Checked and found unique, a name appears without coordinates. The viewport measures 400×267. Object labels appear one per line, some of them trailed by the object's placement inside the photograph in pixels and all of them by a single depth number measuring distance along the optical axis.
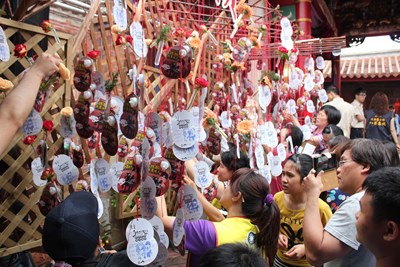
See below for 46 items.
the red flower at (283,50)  3.56
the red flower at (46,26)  2.30
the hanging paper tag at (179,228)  1.84
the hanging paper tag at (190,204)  1.95
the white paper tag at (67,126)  2.28
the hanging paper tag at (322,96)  5.08
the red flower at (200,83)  2.05
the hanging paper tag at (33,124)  2.14
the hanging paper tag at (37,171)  2.33
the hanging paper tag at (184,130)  1.86
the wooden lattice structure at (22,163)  2.39
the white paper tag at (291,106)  4.21
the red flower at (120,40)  2.14
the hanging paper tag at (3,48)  2.06
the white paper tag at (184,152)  1.87
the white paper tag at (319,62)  5.02
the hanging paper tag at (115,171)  2.32
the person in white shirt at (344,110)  5.84
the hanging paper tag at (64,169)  2.23
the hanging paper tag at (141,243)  1.63
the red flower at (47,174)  2.29
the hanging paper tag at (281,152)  3.53
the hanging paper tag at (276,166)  3.43
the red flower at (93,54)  2.22
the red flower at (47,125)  2.31
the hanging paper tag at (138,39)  1.99
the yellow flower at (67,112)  2.23
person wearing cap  1.43
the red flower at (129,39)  2.12
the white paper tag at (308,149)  2.90
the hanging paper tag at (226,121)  3.21
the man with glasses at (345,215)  1.80
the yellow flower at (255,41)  3.08
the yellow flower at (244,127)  3.03
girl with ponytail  1.93
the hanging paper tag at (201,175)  2.20
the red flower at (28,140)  2.35
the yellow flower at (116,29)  2.14
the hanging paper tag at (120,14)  2.04
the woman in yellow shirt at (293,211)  2.52
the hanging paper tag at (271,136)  3.40
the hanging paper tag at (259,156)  3.25
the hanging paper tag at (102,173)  2.22
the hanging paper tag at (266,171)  3.30
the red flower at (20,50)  2.15
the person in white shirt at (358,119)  6.33
